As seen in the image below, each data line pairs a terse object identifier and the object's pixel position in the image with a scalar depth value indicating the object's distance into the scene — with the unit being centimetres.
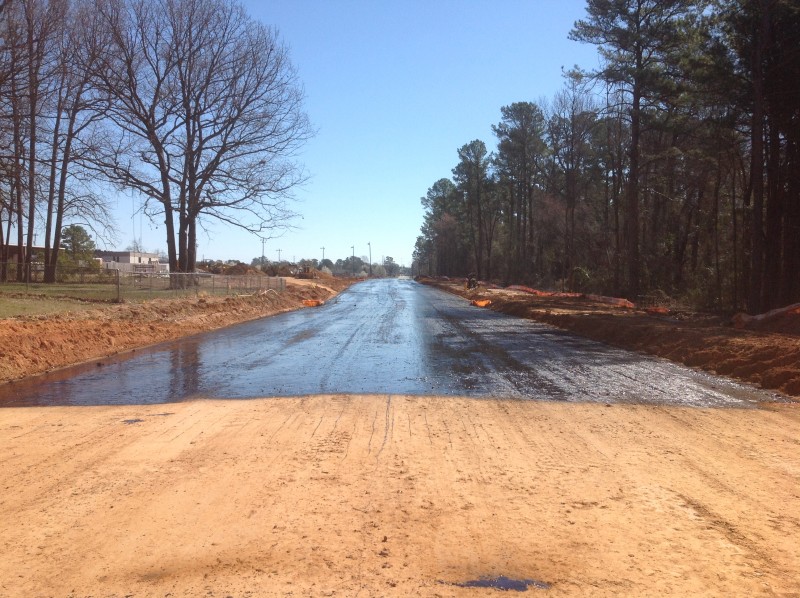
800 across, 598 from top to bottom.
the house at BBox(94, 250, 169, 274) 11209
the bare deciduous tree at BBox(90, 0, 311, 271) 3512
